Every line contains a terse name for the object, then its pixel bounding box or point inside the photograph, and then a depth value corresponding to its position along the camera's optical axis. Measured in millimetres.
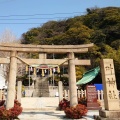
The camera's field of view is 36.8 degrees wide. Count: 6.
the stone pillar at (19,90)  16014
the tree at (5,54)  32406
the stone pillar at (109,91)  8898
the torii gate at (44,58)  10773
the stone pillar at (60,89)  15867
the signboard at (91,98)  14609
